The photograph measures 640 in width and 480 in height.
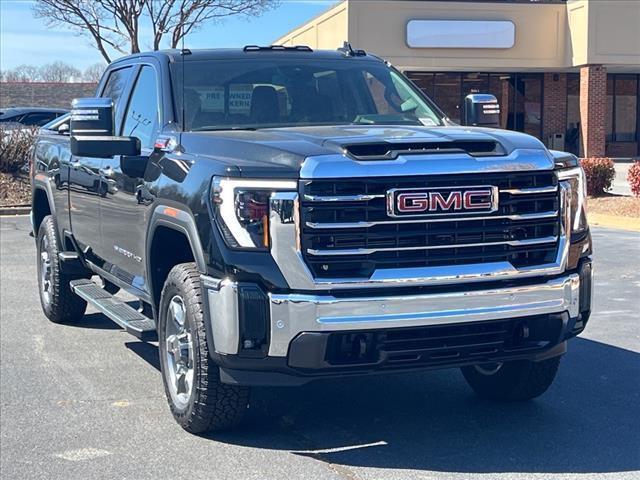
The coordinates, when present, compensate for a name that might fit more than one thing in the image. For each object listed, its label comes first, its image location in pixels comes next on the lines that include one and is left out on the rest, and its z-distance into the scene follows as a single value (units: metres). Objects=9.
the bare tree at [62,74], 82.76
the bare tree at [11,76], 84.00
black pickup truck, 4.34
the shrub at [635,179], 16.55
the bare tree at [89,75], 74.93
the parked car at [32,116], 23.75
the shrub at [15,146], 19.56
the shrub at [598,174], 17.98
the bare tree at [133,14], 31.59
